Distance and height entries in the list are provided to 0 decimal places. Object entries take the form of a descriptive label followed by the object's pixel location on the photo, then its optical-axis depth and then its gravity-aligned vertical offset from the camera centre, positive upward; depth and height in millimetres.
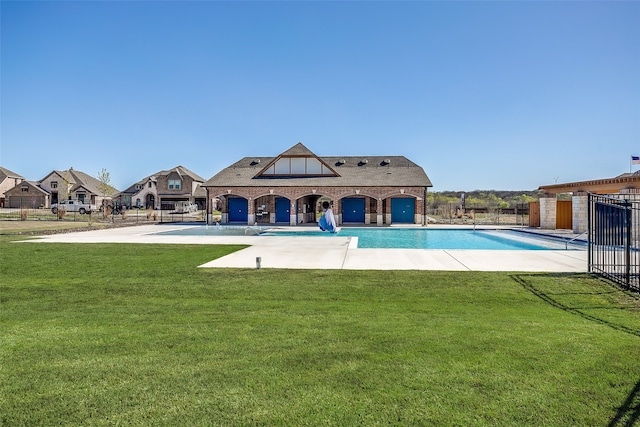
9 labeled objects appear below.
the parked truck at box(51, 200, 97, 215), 48000 +724
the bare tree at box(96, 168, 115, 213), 49809 +4140
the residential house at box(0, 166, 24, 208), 57938 +5062
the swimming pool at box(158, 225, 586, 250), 17797 -1625
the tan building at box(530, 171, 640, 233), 18391 +474
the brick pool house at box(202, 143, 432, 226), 31594 +1775
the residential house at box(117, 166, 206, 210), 57031 +3329
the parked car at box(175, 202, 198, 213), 51869 +605
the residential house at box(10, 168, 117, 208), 61962 +3883
